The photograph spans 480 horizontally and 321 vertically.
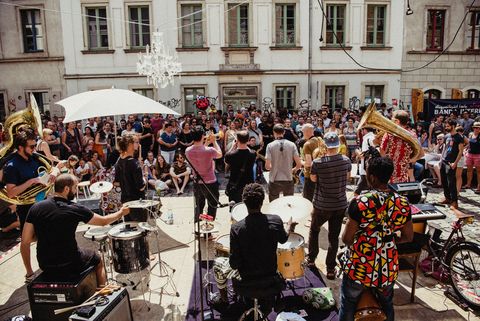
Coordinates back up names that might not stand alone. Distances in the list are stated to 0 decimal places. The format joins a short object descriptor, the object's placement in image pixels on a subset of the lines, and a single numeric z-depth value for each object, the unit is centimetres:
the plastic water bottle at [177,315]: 447
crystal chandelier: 1205
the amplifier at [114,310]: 341
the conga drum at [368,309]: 325
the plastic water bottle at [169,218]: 745
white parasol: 520
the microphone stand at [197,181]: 366
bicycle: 441
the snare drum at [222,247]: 447
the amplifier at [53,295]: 388
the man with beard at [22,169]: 535
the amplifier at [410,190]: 486
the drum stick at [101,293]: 358
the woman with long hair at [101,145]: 1152
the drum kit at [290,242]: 419
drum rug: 441
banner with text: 1568
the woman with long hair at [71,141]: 1130
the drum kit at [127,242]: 449
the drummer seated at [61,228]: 392
